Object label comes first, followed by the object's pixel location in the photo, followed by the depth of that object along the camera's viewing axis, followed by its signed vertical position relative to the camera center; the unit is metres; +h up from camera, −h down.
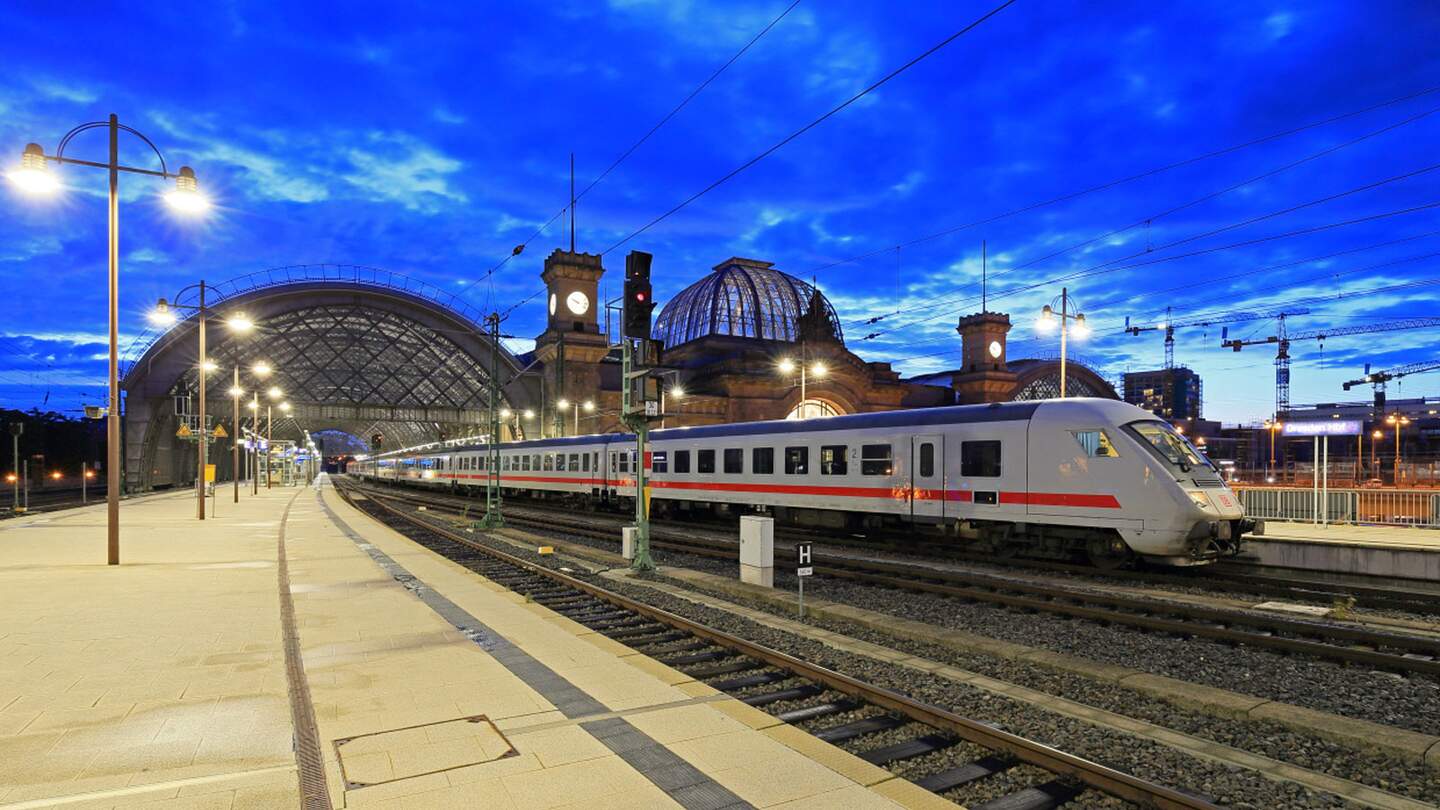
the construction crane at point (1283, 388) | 136.12 +6.28
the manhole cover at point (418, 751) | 5.24 -2.29
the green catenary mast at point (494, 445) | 26.06 -0.66
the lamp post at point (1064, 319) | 27.39 +3.74
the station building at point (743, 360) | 68.56 +6.31
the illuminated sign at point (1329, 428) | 25.77 -0.20
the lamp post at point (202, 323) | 26.42 +3.54
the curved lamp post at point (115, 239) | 14.98 +3.68
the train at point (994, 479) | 14.03 -1.25
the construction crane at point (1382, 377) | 58.53 +3.41
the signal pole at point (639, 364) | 14.12 +1.13
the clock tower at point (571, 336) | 67.88 +7.72
